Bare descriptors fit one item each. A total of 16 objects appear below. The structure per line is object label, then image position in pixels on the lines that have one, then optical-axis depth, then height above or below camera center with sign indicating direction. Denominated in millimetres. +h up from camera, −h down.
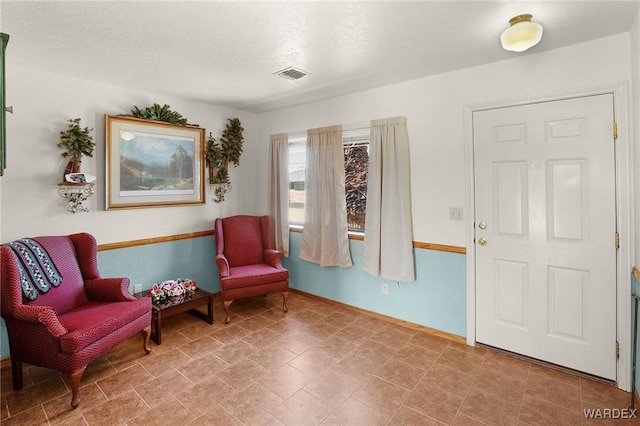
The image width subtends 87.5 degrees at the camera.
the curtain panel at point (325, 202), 3699 +101
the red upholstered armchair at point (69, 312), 2123 -722
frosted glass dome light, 1912 +1021
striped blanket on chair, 2336 -388
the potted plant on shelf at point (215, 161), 4023 +624
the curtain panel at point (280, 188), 4258 +304
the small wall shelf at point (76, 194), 2937 +175
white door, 2342 -174
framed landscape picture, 3264 +526
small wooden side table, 2961 -884
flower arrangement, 3160 -755
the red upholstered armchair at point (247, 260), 3453 -558
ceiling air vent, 2878 +1225
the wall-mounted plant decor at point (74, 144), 2928 +619
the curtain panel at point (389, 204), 3207 +61
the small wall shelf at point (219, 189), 4172 +289
